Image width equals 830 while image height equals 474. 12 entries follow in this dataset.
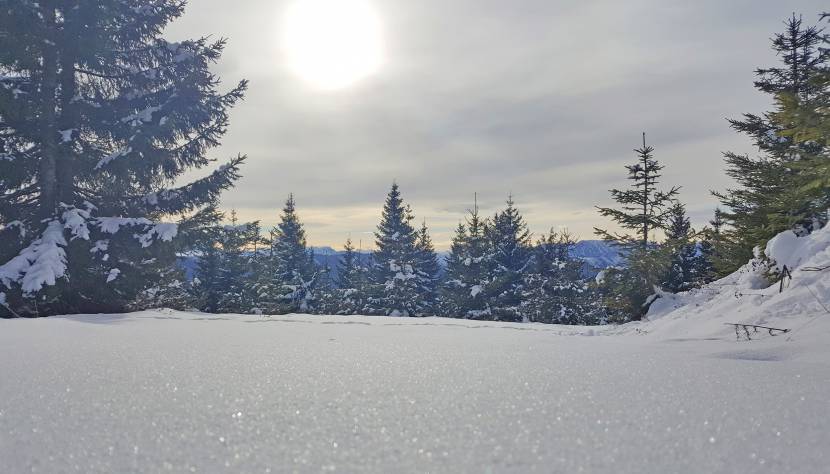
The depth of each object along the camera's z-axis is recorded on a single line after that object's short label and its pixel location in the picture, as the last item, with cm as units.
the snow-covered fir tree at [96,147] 895
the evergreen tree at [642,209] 1795
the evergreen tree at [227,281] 2894
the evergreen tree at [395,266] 3148
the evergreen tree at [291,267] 3284
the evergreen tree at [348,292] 3450
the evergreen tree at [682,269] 2172
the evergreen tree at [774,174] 656
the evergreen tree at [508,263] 3083
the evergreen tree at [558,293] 3216
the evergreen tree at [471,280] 3109
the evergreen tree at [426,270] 3338
